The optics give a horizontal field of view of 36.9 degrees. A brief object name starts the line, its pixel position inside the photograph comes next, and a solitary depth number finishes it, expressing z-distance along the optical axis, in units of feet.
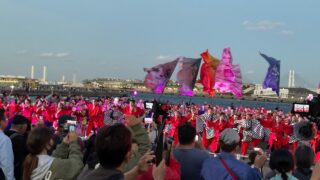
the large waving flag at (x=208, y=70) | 60.85
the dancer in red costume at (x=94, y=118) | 65.91
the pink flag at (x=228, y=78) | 56.70
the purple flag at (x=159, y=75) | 55.31
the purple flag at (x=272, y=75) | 52.03
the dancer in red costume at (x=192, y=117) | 62.96
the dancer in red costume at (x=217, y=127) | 53.12
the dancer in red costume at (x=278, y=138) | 55.06
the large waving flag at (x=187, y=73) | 55.47
